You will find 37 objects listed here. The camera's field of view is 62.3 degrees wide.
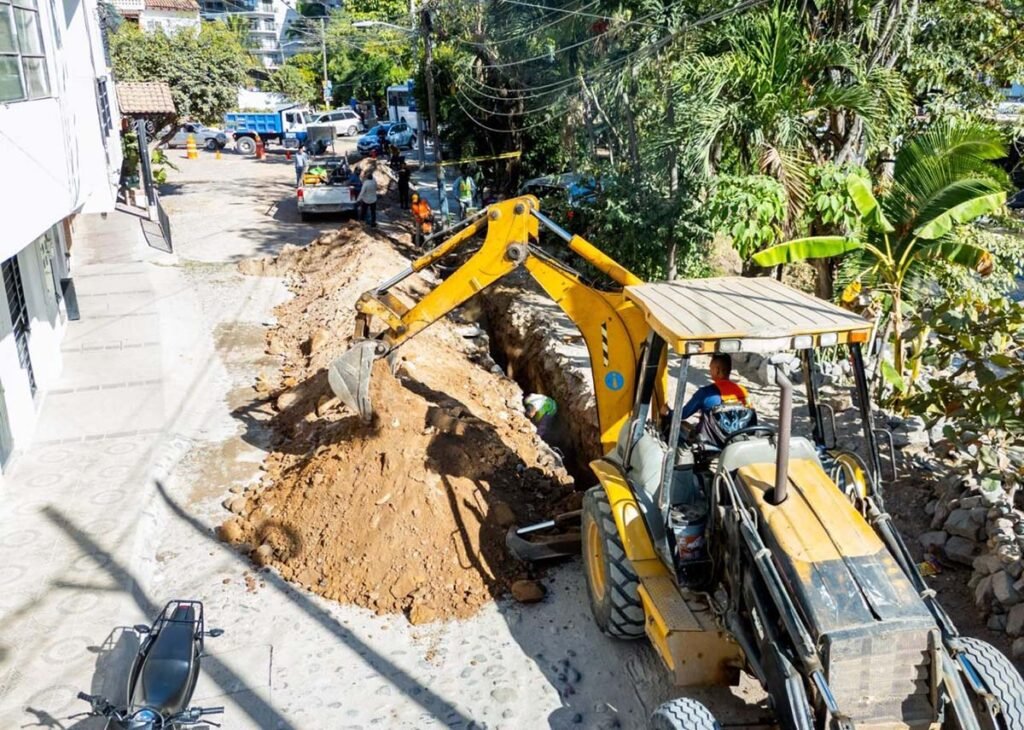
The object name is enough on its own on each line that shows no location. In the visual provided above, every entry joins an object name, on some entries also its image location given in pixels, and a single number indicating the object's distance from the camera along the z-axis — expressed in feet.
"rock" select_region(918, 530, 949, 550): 22.41
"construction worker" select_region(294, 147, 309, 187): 84.12
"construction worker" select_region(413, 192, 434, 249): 64.03
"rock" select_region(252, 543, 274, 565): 24.56
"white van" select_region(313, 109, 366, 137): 150.10
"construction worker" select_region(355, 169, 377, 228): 70.54
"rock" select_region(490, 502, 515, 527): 25.02
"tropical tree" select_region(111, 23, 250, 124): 89.40
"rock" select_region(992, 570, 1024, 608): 19.10
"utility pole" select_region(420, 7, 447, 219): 74.28
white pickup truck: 76.43
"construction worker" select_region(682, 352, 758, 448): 18.17
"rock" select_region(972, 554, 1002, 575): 20.03
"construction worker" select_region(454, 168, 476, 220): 71.41
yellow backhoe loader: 13.53
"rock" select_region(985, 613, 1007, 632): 19.26
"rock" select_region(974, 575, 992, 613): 19.75
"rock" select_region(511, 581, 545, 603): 22.45
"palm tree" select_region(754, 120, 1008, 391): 25.70
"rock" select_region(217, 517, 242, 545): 25.77
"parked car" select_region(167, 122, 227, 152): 130.31
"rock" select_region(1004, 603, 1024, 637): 18.48
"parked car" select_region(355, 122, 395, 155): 123.39
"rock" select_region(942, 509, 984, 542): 21.79
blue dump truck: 131.13
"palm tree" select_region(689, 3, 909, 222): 31.50
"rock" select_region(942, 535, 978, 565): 21.65
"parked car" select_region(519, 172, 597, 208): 52.60
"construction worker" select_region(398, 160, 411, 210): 82.38
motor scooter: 16.37
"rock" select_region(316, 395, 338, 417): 32.96
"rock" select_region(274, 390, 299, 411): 35.86
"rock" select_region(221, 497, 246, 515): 27.63
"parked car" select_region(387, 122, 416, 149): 134.51
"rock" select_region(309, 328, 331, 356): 41.24
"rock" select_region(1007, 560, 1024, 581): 19.35
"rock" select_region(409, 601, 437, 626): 21.86
